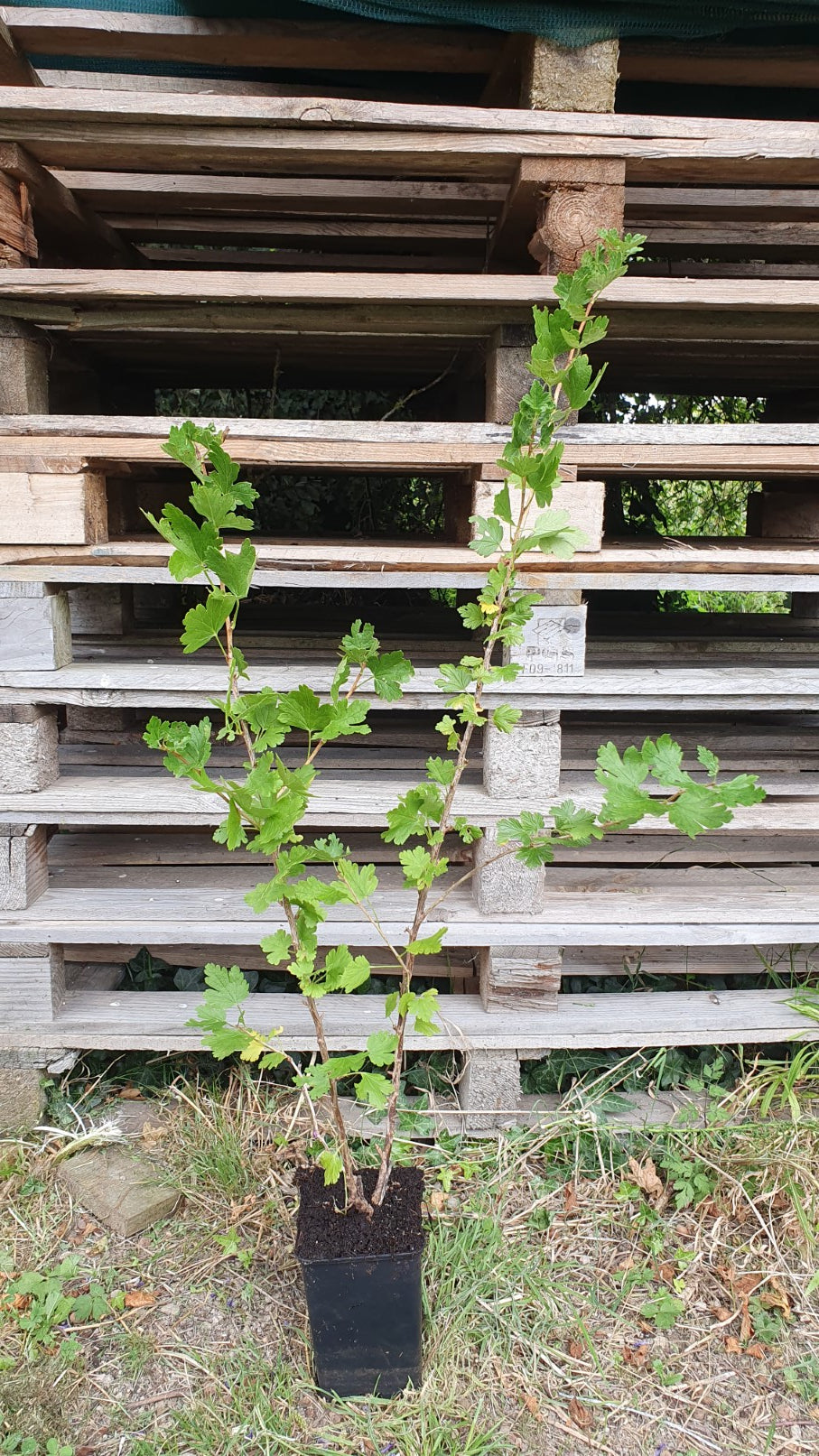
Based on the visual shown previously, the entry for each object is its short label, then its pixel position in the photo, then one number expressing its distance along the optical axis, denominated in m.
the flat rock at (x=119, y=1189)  2.56
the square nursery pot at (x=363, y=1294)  2.05
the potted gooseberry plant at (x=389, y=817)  1.62
